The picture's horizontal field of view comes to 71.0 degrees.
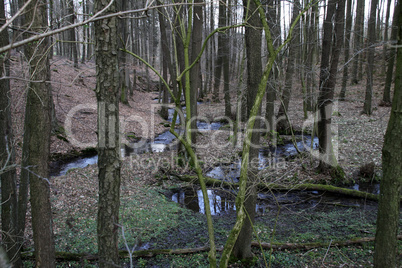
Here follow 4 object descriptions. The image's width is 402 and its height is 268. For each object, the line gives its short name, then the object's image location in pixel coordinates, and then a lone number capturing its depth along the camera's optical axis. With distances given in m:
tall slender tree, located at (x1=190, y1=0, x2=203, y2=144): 10.16
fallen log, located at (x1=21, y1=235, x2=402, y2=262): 5.33
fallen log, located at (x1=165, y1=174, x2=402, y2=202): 8.02
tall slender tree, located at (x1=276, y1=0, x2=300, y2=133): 14.37
